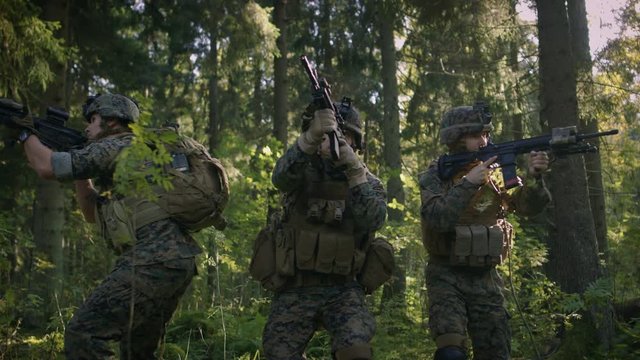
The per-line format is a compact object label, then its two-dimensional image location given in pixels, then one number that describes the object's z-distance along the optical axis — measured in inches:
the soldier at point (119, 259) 151.9
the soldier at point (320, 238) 160.9
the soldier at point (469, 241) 181.6
